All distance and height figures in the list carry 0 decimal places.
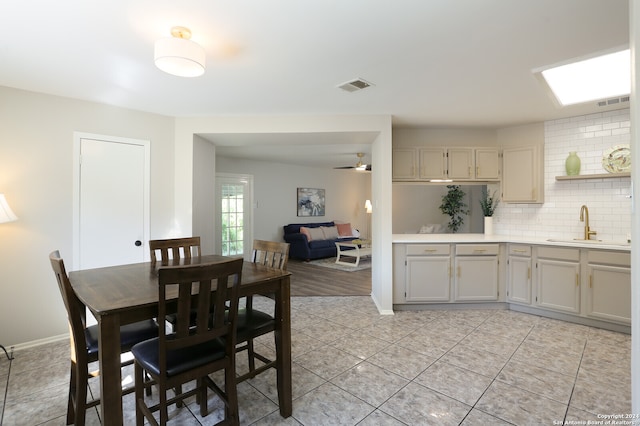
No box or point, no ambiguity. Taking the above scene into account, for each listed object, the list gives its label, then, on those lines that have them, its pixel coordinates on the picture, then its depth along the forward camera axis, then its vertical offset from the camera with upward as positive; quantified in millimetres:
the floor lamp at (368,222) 9908 -250
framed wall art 8320 +350
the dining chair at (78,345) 1598 -722
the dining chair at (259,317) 1923 -694
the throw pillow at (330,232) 7868 -456
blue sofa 7262 -739
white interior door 3080 +139
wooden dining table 1385 -435
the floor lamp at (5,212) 2454 +15
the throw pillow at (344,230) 8445 -425
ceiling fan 6312 +1110
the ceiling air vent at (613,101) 3105 +1163
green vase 3646 +590
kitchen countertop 3188 -304
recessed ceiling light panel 2465 +1218
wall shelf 3373 +430
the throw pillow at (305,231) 7438 -400
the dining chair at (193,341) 1438 -625
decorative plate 3389 +614
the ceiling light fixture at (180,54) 1779 +929
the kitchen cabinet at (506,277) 3260 -724
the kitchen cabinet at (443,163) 4082 +676
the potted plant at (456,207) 5457 +131
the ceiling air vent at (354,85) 2711 +1163
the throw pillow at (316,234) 7532 -474
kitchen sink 3205 -301
